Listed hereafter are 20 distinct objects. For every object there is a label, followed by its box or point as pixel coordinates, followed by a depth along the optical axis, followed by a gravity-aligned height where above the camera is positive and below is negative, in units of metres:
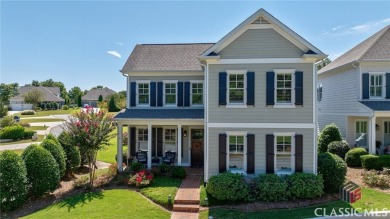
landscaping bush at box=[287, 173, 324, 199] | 12.14 -3.57
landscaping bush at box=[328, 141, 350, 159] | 18.88 -2.75
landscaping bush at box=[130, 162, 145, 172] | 15.88 -3.52
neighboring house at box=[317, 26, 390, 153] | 18.28 +1.40
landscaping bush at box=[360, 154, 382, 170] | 16.12 -3.22
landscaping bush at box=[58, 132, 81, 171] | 16.11 -2.94
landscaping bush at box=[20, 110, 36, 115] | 58.31 -1.06
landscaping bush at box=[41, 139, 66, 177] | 14.09 -2.33
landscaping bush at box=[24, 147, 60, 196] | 12.50 -3.02
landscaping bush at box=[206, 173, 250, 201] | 12.02 -3.66
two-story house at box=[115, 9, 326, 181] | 13.41 +0.49
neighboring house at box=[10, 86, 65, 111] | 75.12 +2.72
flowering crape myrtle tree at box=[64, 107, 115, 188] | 13.70 -1.18
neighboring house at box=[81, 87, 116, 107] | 87.31 +4.22
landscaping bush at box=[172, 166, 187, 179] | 15.01 -3.66
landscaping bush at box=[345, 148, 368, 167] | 17.44 -3.12
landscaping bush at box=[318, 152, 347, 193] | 12.97 -3.15
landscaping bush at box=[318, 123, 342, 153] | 20.11 -2.04
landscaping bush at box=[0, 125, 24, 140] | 31.08 -2.94
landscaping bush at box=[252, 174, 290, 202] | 12.04 -3.73
